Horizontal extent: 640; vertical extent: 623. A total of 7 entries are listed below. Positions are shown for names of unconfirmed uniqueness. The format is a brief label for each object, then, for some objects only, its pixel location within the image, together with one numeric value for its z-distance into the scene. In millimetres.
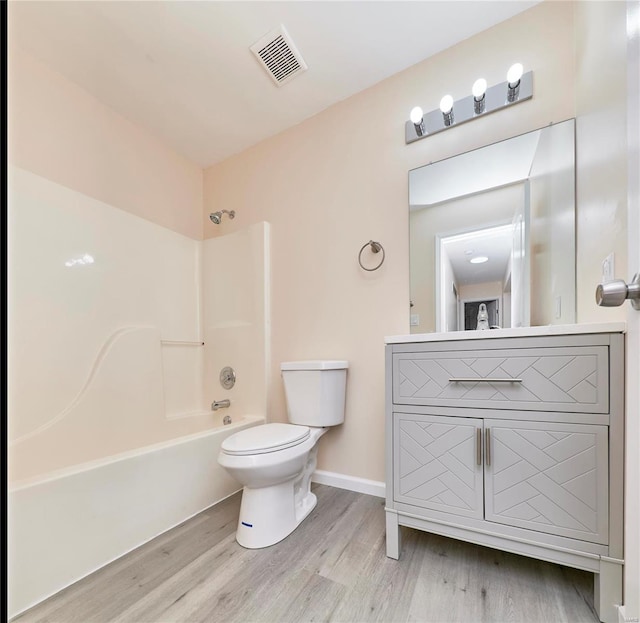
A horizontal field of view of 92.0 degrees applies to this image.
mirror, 1383
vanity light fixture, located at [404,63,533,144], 1469
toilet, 1267
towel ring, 1807
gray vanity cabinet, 889
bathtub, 1016
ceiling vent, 1624
